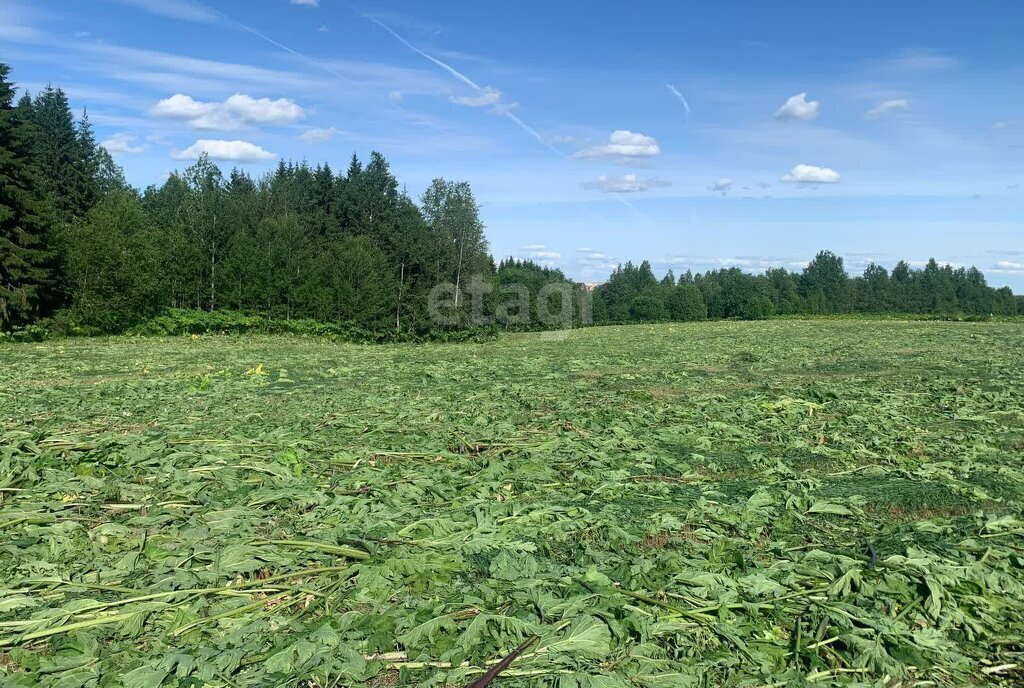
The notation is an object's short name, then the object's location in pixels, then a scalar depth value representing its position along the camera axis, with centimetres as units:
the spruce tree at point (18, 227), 2672
